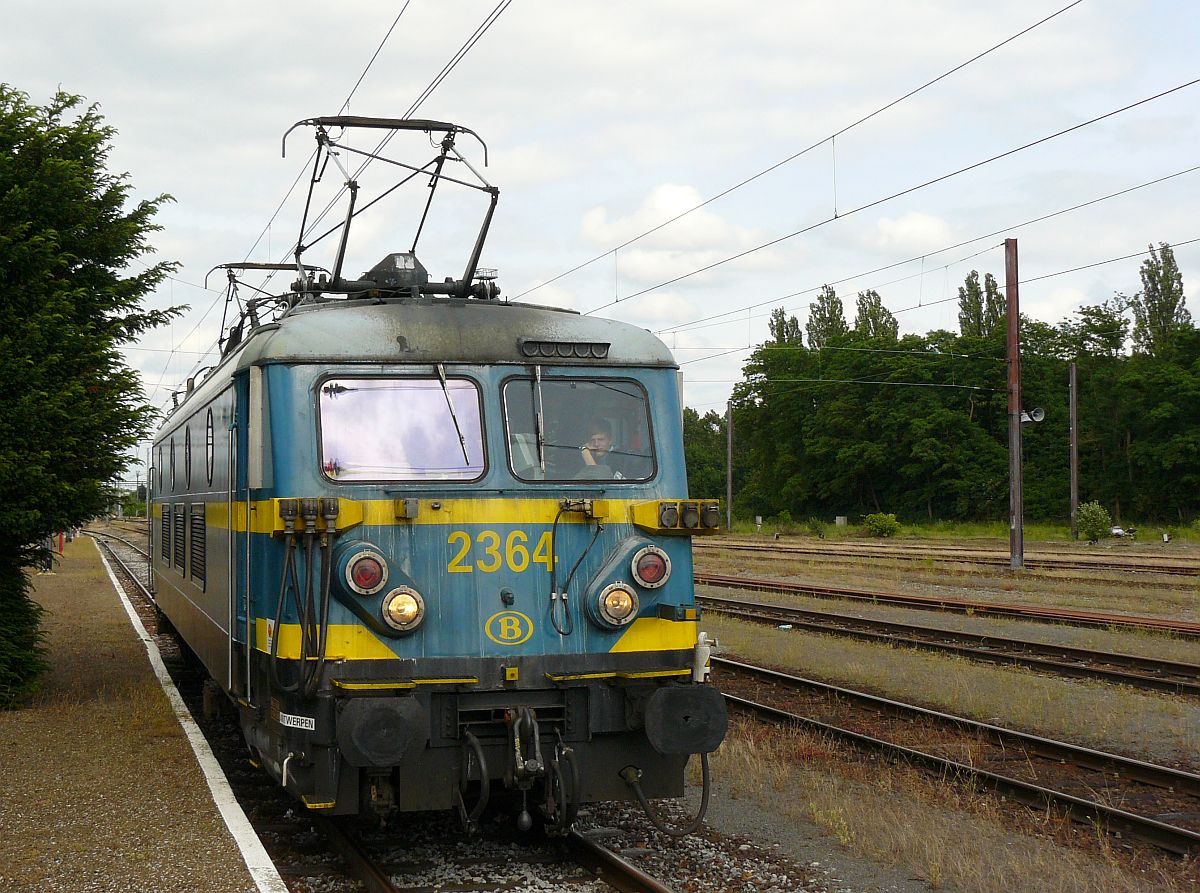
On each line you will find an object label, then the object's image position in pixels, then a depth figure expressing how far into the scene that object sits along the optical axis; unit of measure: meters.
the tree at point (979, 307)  73.50
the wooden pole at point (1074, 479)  44.62
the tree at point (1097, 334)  67.25
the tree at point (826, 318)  82.44
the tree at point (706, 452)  96.62
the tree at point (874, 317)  79.25
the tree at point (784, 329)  84.69
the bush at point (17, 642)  11.84
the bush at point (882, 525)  52.06
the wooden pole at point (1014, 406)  27.69
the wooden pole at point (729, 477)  56.00
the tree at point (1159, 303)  69.56
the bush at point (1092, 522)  43.75
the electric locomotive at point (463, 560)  6.32
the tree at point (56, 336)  11.08
